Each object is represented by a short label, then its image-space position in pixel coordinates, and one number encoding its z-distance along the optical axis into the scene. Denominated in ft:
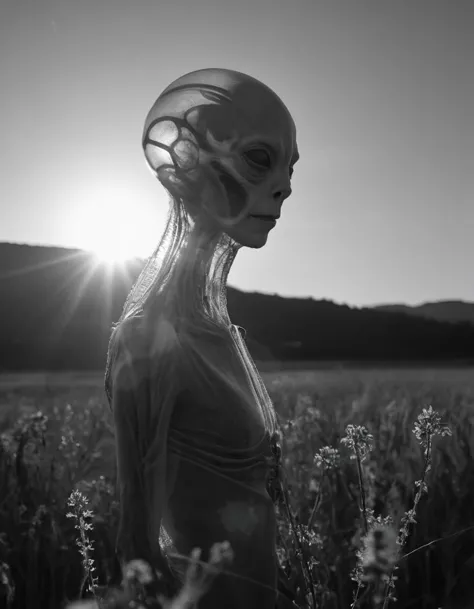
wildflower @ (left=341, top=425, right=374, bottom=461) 4.67
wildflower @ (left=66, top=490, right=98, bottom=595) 3.84
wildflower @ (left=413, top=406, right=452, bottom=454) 4.28
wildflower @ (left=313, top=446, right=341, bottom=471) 4.83
